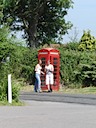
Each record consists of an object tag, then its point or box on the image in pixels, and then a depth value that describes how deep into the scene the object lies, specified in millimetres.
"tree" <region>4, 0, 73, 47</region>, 46906
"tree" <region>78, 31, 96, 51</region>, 47031
